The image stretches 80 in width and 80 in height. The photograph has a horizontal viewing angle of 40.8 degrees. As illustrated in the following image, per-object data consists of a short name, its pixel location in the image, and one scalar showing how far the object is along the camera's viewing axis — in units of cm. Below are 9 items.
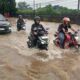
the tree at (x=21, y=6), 2018
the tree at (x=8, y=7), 1739
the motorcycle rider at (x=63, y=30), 443
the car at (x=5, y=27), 774
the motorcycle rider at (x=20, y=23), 828
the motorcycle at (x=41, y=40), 442
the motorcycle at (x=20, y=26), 830
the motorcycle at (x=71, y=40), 433
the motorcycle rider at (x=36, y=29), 455
